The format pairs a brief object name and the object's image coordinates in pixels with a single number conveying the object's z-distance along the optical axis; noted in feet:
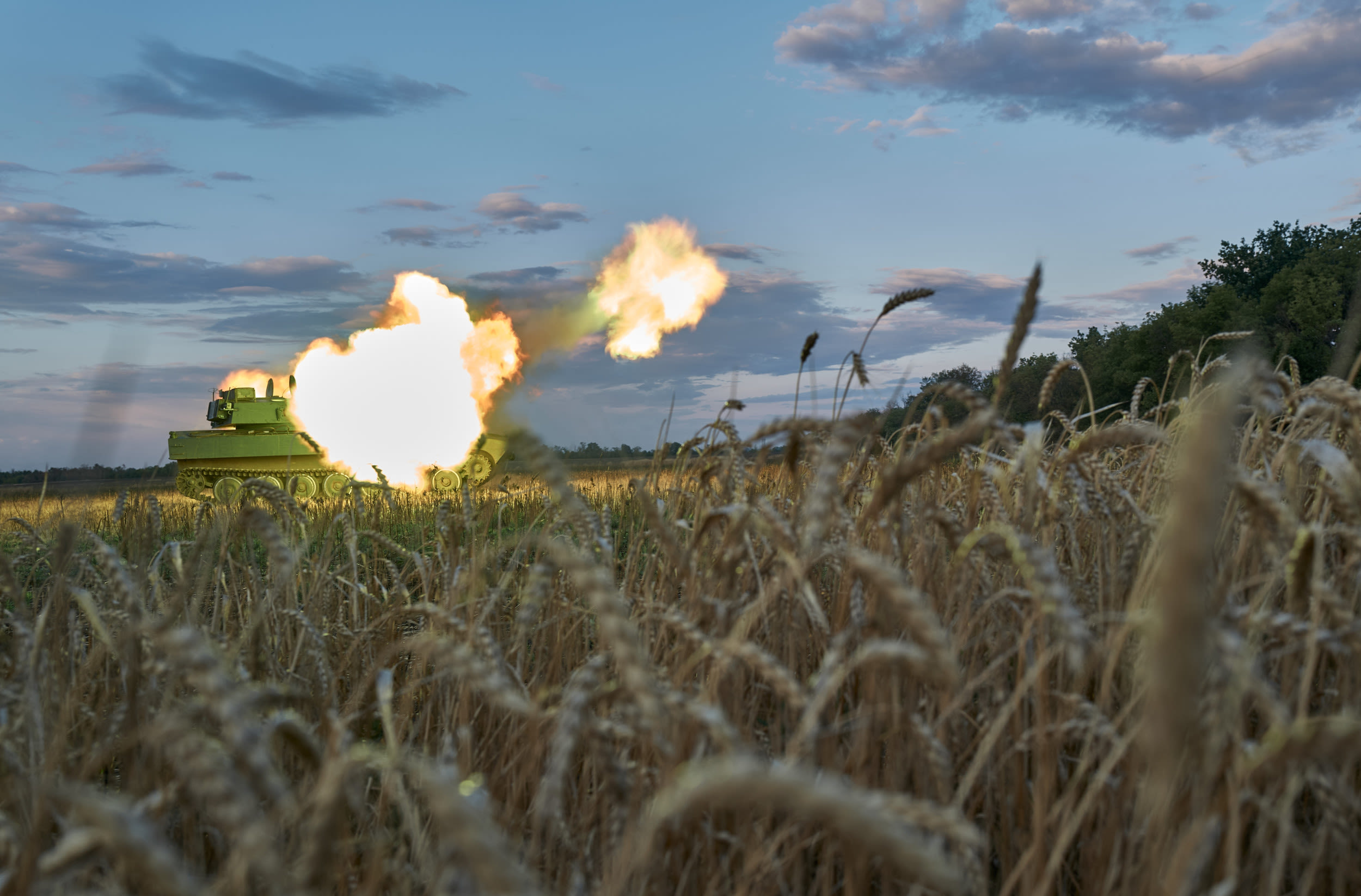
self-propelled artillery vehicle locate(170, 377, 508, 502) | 71.82
